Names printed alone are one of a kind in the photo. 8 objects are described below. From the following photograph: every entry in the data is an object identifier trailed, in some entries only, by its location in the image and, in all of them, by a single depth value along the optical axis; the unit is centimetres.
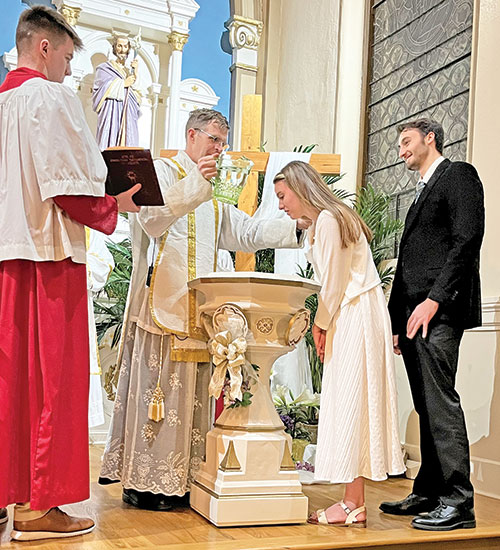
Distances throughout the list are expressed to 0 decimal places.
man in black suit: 311
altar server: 265
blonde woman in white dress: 299
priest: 321
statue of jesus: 601
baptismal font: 302
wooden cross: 424
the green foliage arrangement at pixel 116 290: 517
